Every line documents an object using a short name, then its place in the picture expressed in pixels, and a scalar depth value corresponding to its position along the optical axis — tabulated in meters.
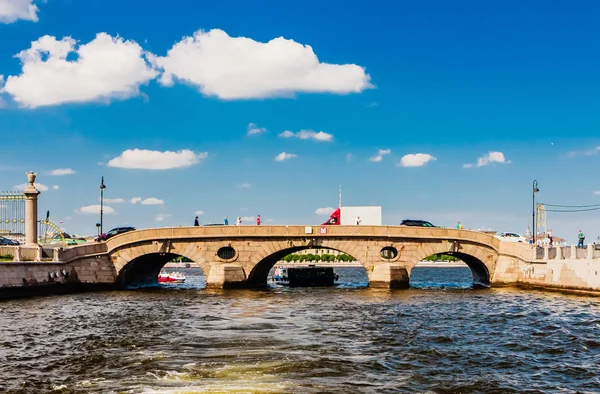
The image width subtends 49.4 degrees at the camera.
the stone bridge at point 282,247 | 50.44
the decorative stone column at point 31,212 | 46.75
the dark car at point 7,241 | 54.80
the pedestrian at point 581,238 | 49.31
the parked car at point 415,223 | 56.00
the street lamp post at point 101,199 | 57.84
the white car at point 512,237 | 62.21
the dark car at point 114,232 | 57.19
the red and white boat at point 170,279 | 78.44
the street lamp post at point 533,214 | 54.56
